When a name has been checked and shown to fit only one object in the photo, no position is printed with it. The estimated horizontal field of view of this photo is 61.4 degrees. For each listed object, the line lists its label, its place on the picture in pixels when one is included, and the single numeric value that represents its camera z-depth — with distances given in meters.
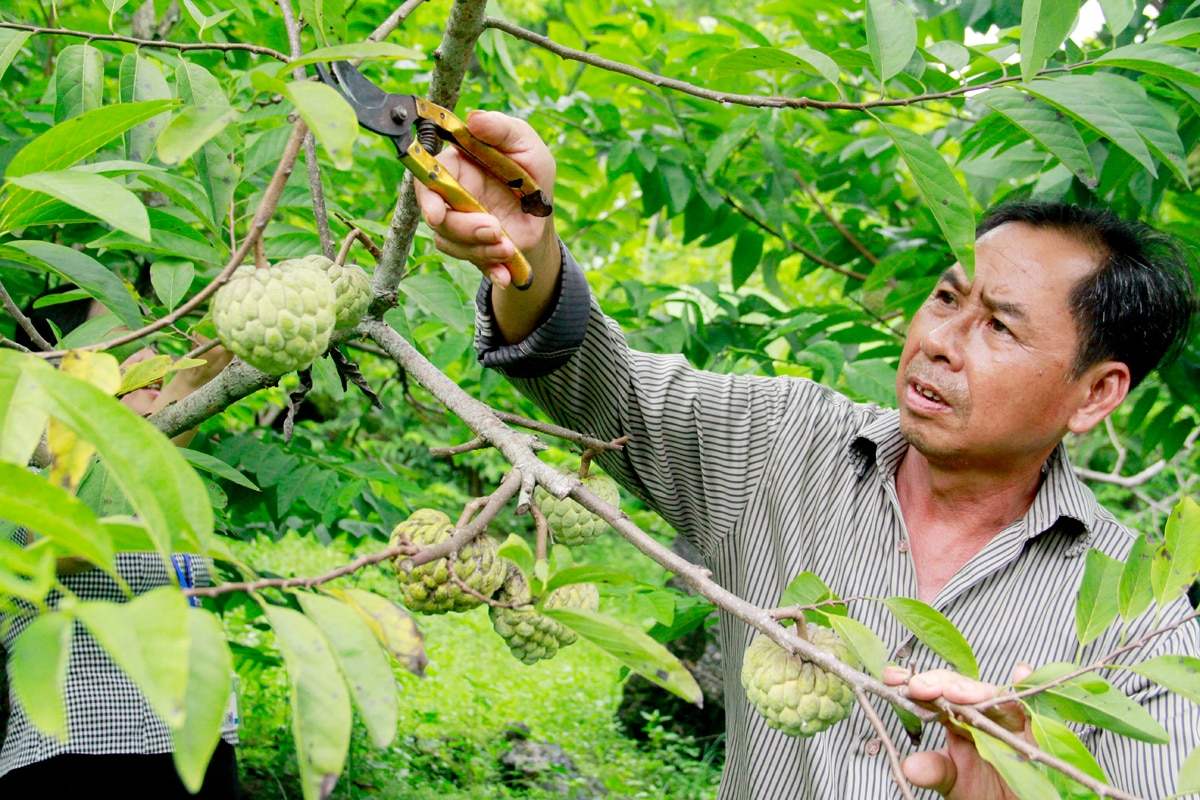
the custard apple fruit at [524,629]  0.99
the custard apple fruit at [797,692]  0.99
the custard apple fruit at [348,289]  1.11
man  1.61
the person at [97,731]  2.22
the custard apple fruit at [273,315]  0.88
